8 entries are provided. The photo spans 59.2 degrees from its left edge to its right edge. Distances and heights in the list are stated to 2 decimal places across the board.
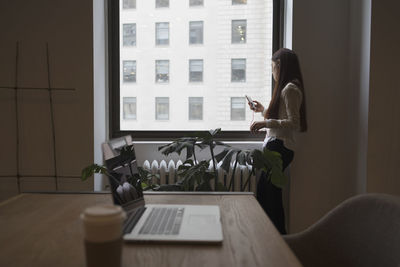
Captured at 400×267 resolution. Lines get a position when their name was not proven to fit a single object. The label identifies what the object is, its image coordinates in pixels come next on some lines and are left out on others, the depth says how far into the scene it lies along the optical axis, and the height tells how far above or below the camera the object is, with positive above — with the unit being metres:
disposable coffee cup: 0.58 -0.22
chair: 1.02 -0.43
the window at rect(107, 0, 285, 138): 3.07 +0.36
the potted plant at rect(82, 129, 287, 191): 1.99 -0.35
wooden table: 0.78 -0.35
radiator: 2.82 -0.58
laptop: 0.91 -0.34
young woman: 2.50 -0.10
